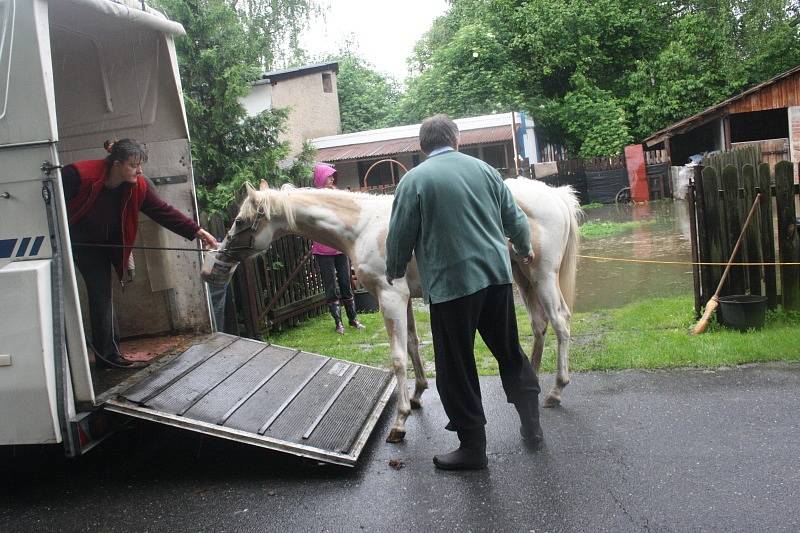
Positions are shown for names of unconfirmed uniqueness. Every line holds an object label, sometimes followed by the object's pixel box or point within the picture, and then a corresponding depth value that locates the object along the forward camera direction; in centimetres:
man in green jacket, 396
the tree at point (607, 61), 2831
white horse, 495
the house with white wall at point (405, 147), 2502
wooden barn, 2012
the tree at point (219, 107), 1203
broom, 651
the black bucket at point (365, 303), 963
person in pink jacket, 835
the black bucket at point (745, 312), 632
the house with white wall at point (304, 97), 2630
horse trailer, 393
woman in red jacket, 514
